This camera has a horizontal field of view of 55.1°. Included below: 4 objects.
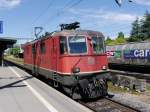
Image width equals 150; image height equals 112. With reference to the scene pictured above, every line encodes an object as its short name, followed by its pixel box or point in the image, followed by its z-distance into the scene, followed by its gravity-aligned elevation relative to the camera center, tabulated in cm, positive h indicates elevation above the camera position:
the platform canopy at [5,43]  2043 +176
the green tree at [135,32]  3738 +561
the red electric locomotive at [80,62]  571 -40
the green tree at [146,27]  3816 +683
